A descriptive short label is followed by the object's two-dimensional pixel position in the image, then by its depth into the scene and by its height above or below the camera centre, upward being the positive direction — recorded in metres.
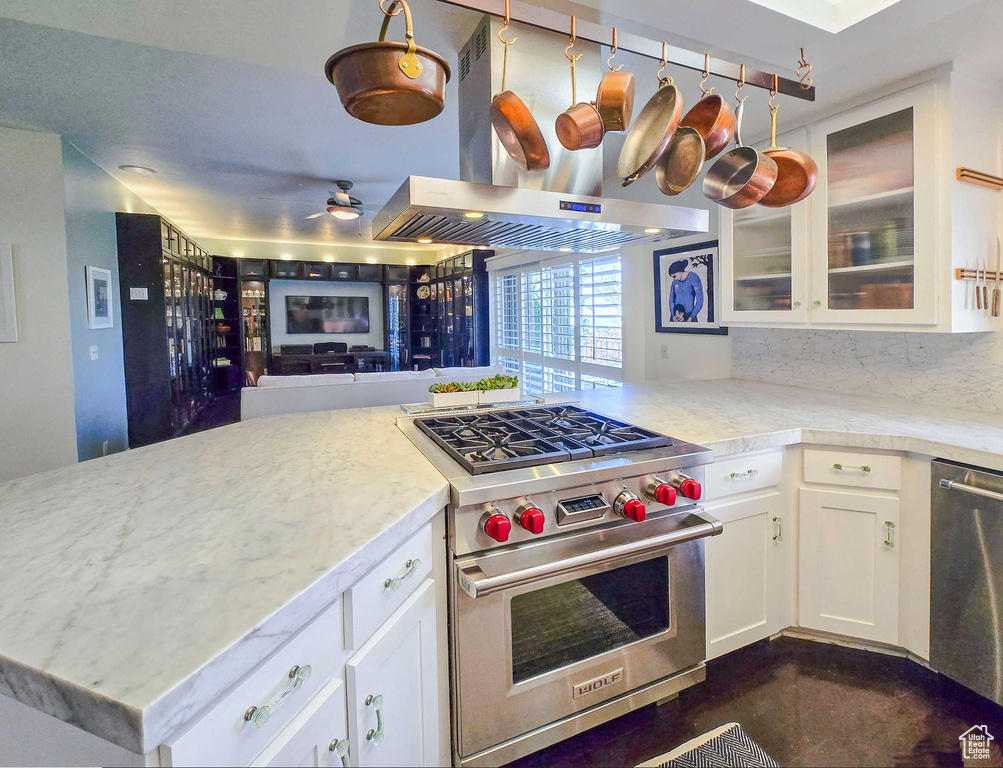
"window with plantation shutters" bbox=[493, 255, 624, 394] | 4.23 +0.22
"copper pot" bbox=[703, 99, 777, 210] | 1.66 +0.53
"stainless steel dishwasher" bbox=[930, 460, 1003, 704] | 1.50 -0.73
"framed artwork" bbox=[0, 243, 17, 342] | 3.15 +0.39
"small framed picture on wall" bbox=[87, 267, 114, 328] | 3.66 +0.43
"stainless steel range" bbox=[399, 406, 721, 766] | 1.31 -0.64
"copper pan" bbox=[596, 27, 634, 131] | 1.50 +0.71
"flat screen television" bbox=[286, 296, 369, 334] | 8.30 +0.60
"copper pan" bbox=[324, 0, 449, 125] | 1.16 +0.63
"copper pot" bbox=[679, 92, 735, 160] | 1.60 +0.69
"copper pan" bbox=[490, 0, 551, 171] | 1.49 +0.62
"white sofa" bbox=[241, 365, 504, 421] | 3.48 -0.28
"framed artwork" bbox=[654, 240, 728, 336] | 3.16 +0.34
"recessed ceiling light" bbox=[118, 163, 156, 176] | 3.94 +1.42
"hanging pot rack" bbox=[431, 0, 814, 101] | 1.44 +0.90
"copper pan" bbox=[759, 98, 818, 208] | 1.76 +0.56
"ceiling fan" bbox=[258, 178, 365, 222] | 4.43 +1.28
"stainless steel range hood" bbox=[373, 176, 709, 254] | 1.50 +0.42
